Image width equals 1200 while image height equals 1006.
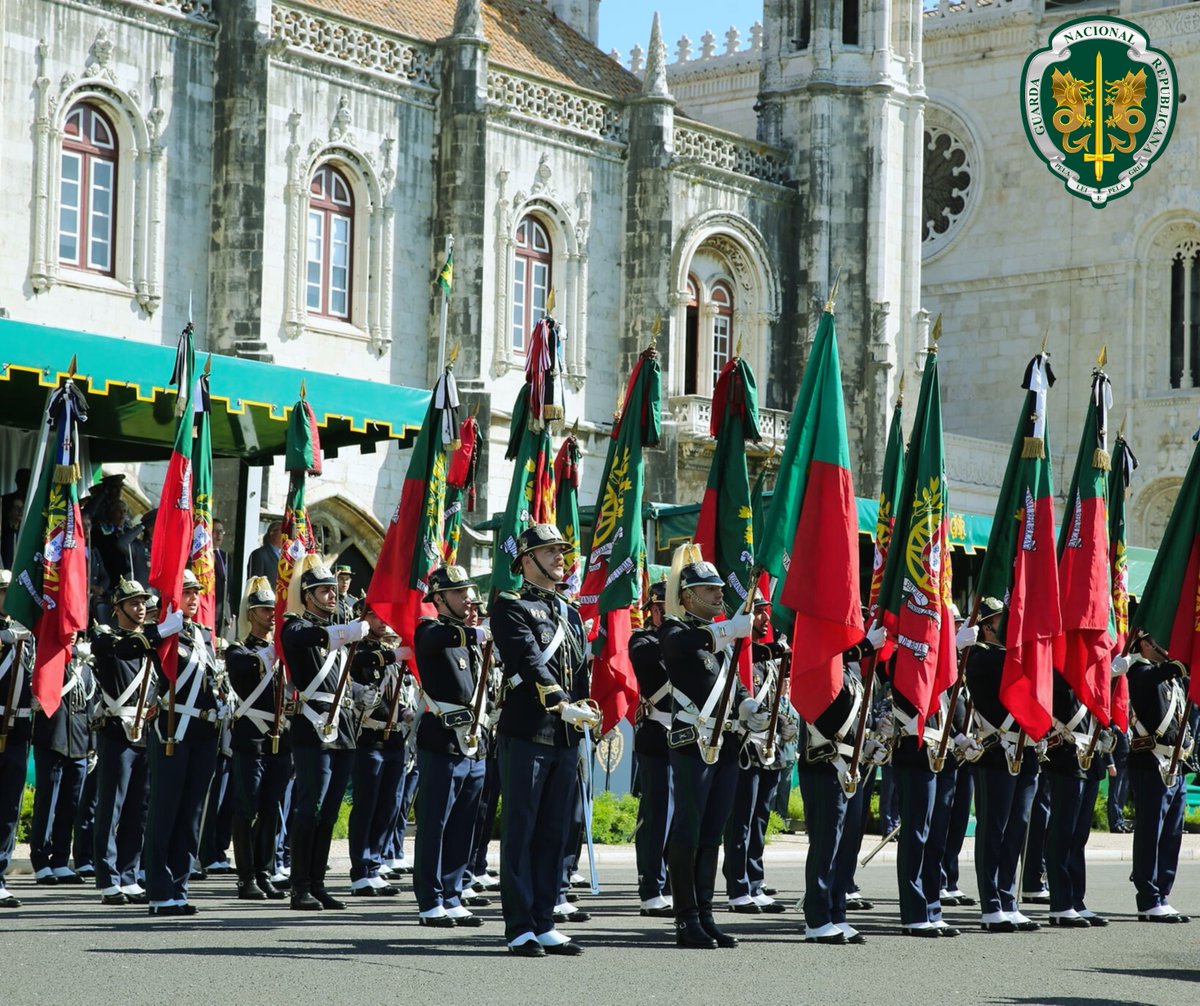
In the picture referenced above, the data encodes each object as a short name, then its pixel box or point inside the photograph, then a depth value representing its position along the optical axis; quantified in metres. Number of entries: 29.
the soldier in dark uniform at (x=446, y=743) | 11.22
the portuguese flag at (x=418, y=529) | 13.62
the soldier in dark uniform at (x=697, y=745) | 10.71
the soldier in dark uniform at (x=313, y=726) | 12.12
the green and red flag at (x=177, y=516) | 13.09
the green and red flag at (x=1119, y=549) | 15.08
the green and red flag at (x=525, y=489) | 14.33
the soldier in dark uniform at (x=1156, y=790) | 13.12
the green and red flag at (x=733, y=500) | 13.13
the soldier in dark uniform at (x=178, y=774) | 11.62
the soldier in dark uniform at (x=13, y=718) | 12.46
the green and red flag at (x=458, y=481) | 15.73
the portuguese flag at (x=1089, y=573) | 13.45
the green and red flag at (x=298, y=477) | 15.49
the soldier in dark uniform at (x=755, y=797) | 12.46
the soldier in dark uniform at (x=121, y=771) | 12.65
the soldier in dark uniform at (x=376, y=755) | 12.79
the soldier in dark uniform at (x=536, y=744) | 10.23
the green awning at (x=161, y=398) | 17.61
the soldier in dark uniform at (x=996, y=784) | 12.21
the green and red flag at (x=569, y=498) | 15.98
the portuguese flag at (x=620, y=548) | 13.80
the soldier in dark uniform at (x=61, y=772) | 13.96
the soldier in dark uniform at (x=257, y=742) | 13.02
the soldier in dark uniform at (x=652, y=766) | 11.61
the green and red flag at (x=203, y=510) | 14.95
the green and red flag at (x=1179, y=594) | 13.46
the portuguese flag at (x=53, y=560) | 12.80
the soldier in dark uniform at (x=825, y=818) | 11.09
